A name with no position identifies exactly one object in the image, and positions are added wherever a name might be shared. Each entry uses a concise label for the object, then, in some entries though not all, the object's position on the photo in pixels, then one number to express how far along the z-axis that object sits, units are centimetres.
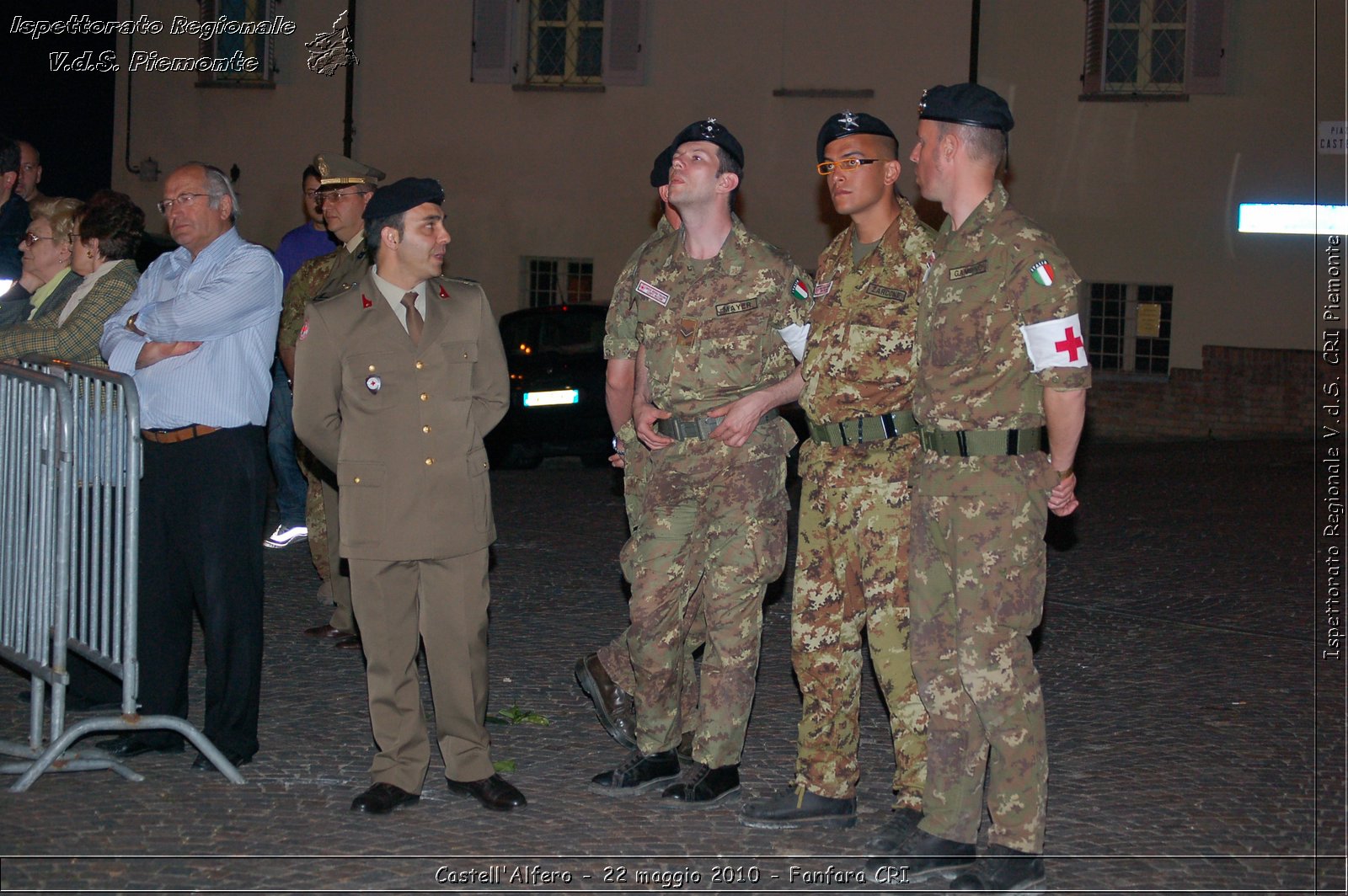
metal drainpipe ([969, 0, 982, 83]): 2042
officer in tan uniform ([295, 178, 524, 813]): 545
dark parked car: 1540
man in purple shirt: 909
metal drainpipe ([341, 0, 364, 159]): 2320
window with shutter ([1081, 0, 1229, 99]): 1989
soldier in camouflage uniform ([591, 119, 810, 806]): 559
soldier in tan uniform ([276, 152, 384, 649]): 772
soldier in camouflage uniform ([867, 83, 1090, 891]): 465
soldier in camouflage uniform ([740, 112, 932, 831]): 522
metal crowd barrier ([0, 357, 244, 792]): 565
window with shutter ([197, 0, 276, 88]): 2386
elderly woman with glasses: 685
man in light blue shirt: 594
